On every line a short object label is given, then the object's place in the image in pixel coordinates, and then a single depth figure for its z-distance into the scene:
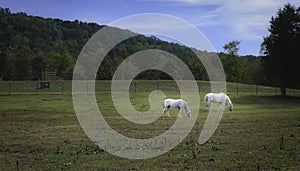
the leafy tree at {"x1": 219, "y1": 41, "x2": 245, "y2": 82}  102.88
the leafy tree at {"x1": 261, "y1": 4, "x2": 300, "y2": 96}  48.06
